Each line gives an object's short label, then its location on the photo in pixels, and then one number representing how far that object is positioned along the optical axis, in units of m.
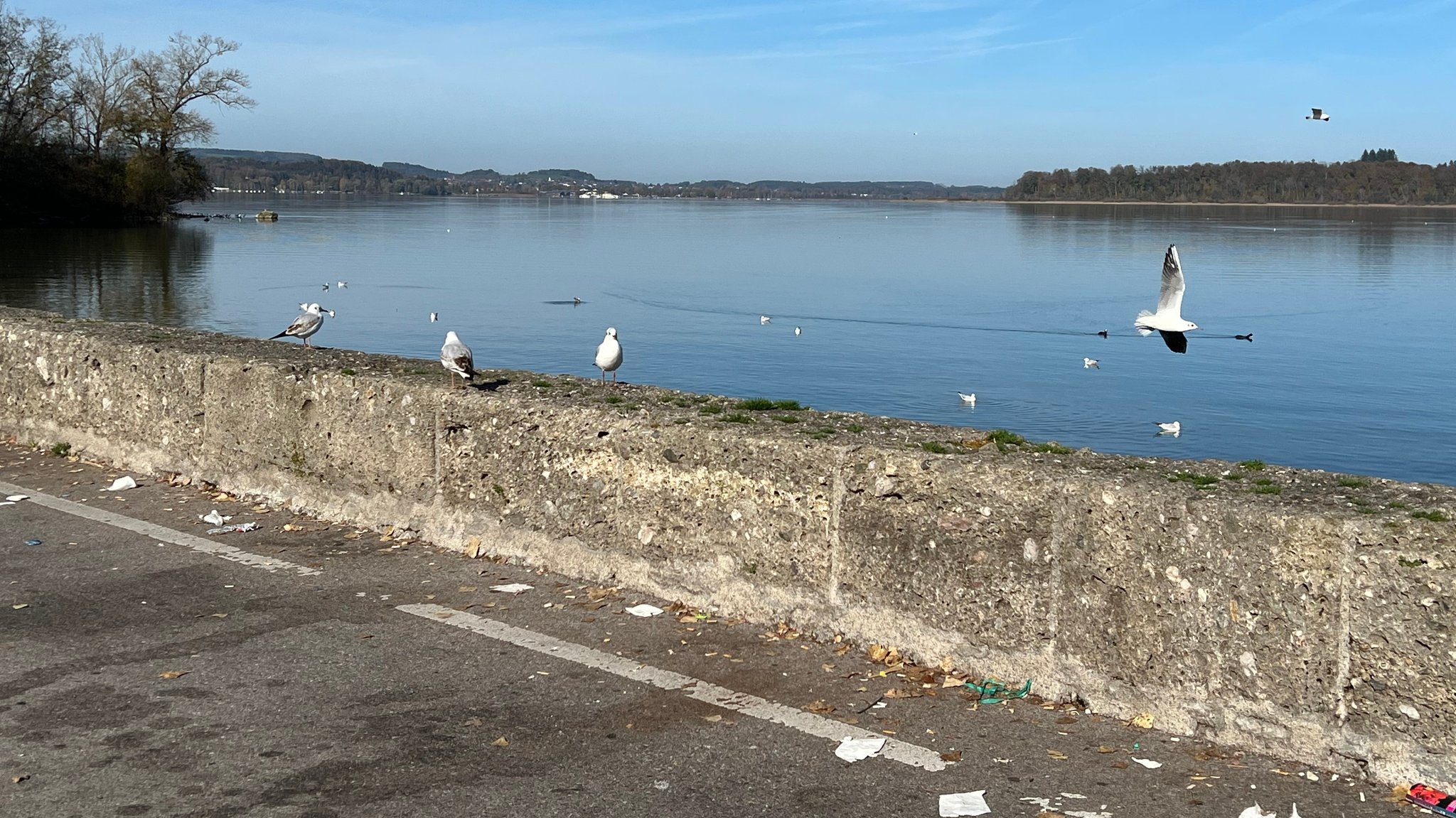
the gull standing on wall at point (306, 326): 12.30
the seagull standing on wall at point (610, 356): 10.55
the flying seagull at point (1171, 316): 13.37
